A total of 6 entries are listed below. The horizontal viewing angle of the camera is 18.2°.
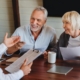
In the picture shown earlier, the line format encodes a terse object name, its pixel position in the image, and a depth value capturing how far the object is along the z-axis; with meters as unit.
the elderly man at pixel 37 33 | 2.52
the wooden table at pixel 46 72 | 1.78
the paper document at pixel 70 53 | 2.03
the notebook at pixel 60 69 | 1.86
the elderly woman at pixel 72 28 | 2.20
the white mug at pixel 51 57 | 2.09
